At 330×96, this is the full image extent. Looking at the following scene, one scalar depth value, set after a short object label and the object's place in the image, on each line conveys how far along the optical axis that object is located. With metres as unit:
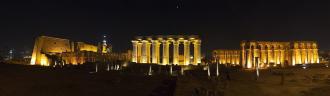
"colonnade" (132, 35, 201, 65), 79.44
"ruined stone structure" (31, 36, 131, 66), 75.12
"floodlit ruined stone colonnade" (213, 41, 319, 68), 80.38
